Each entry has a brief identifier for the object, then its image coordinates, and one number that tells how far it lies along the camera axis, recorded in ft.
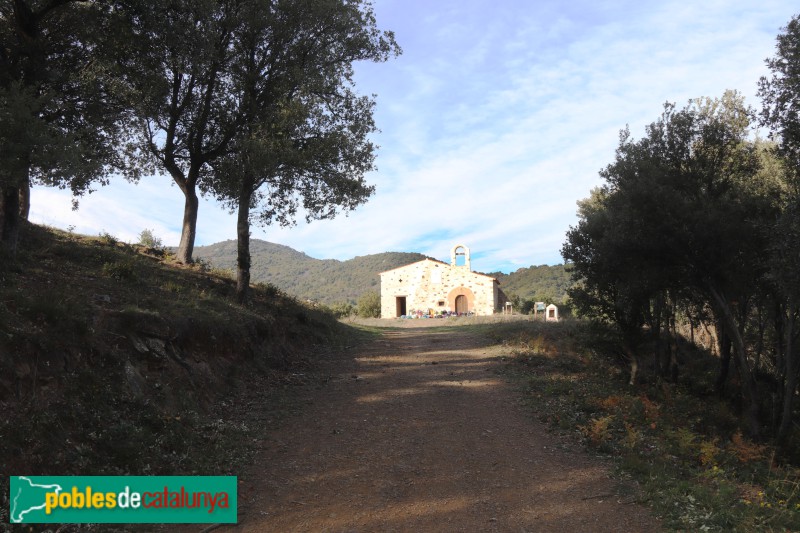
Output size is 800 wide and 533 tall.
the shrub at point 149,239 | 94.53
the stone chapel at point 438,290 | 157.58
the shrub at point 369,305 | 187.82
